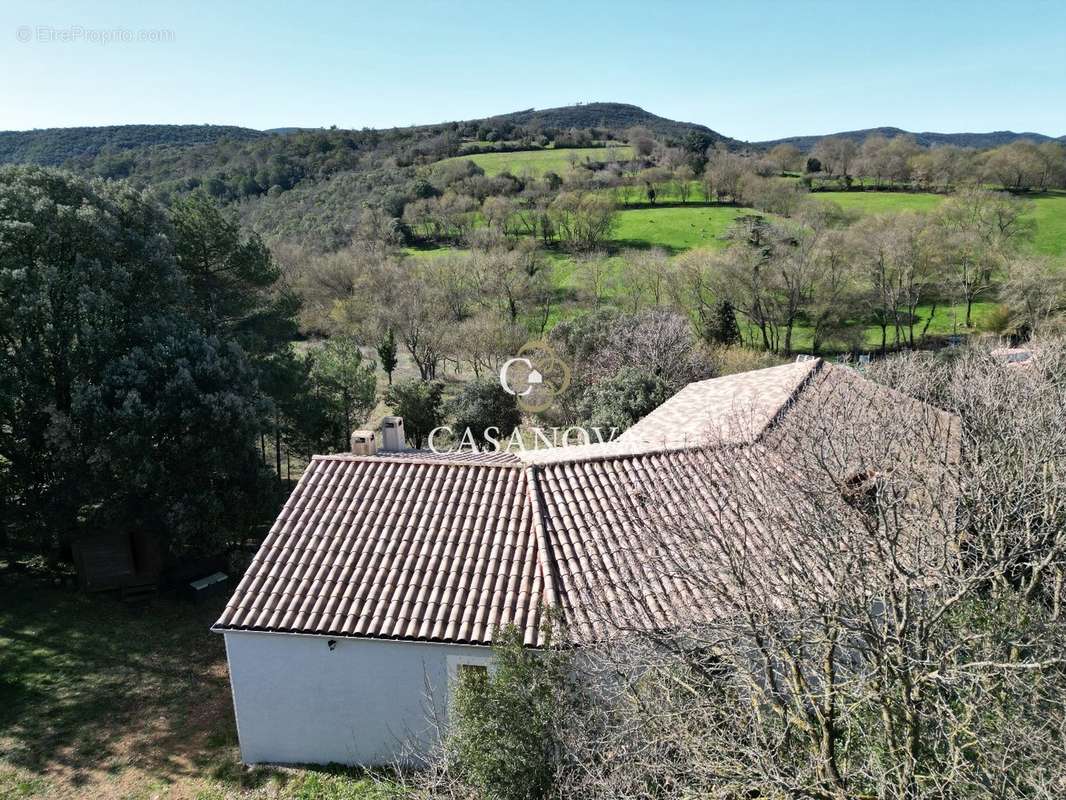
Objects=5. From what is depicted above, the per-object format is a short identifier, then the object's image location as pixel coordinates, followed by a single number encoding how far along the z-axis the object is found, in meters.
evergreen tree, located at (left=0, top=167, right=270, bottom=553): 18.95
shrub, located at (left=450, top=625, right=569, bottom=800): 8.59
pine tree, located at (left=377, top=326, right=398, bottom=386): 42.62
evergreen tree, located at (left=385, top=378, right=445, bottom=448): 32.97
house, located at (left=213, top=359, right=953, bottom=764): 11.22
